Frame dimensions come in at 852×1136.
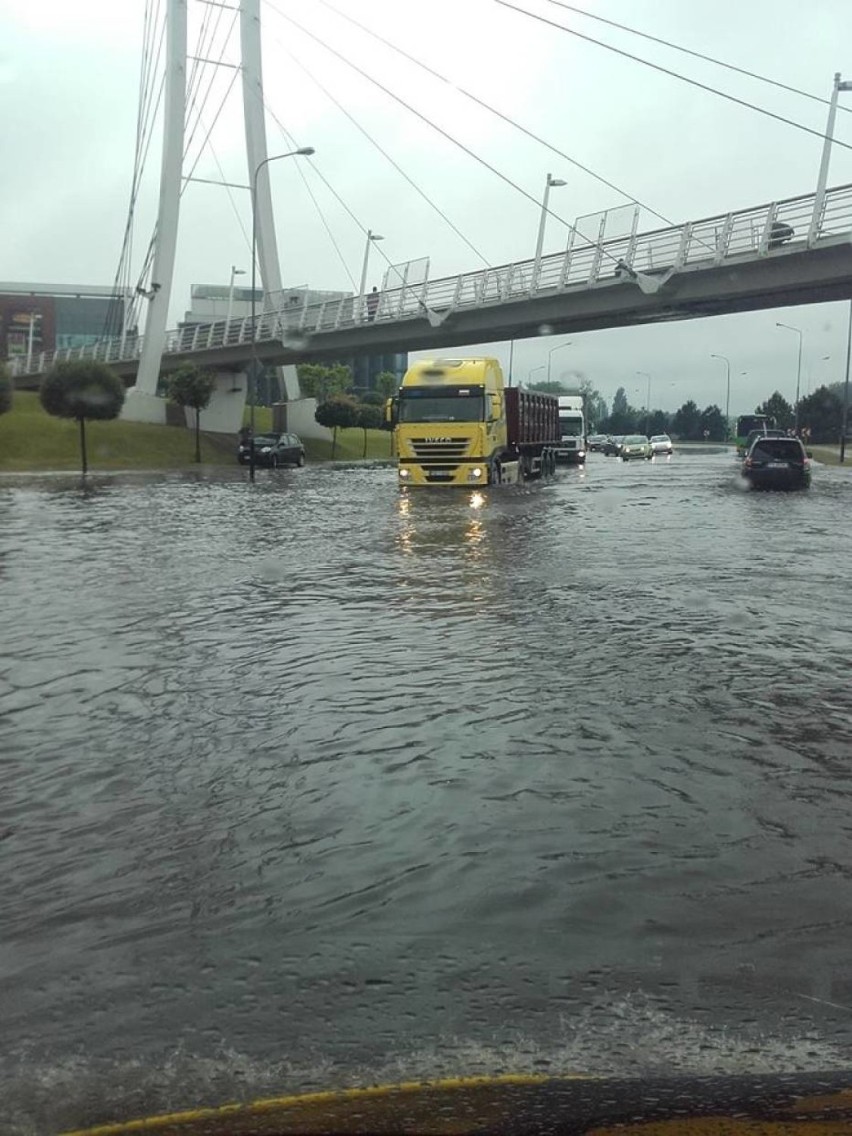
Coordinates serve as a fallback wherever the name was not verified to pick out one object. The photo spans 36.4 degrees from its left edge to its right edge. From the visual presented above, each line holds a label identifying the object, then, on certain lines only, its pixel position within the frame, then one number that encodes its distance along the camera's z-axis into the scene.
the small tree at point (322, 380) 129.00
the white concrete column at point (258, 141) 52.16
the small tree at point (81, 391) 52.59
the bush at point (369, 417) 77.10
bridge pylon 52.41
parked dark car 58.44
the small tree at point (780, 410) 137.75
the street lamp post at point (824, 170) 33.06
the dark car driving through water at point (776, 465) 38.62
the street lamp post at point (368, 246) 75.12
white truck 60.59
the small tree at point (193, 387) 63.06
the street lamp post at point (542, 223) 44.04
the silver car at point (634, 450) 77.88
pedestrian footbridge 34.84
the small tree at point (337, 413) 74.00
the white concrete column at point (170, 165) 52.91
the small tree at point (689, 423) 178.88
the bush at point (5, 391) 55.06
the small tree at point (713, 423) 170.25
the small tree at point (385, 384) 139.50
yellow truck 33.69
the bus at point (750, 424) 84.88
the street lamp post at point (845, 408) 73.38
